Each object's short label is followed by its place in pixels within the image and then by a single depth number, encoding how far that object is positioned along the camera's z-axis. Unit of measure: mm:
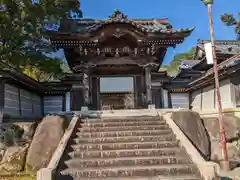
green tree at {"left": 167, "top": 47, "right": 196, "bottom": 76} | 47627
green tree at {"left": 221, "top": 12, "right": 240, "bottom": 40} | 12760
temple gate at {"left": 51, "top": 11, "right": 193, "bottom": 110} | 10580
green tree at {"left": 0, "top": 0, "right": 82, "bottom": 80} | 6755
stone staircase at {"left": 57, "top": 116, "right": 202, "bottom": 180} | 5448
